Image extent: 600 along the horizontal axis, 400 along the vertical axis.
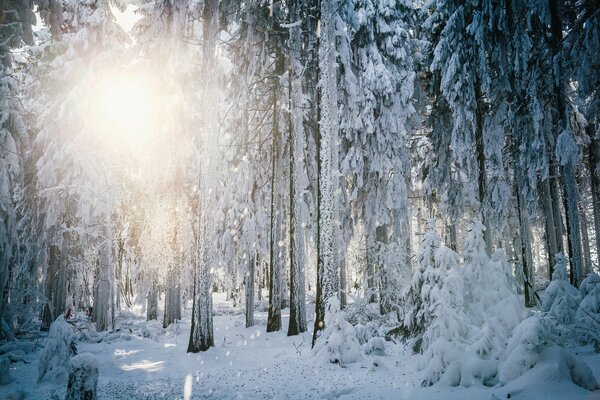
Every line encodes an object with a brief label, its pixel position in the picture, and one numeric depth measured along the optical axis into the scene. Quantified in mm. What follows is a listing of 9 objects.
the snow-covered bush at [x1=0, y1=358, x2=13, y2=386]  7125
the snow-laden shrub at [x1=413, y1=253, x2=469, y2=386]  5297
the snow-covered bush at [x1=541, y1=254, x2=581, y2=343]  6495
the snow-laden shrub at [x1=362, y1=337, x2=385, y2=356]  7789
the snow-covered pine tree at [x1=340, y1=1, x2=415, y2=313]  13164
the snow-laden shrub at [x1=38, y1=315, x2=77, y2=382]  7328
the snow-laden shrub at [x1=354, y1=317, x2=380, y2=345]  8688
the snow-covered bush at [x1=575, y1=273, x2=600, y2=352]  6008
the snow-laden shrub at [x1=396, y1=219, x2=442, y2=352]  6480
